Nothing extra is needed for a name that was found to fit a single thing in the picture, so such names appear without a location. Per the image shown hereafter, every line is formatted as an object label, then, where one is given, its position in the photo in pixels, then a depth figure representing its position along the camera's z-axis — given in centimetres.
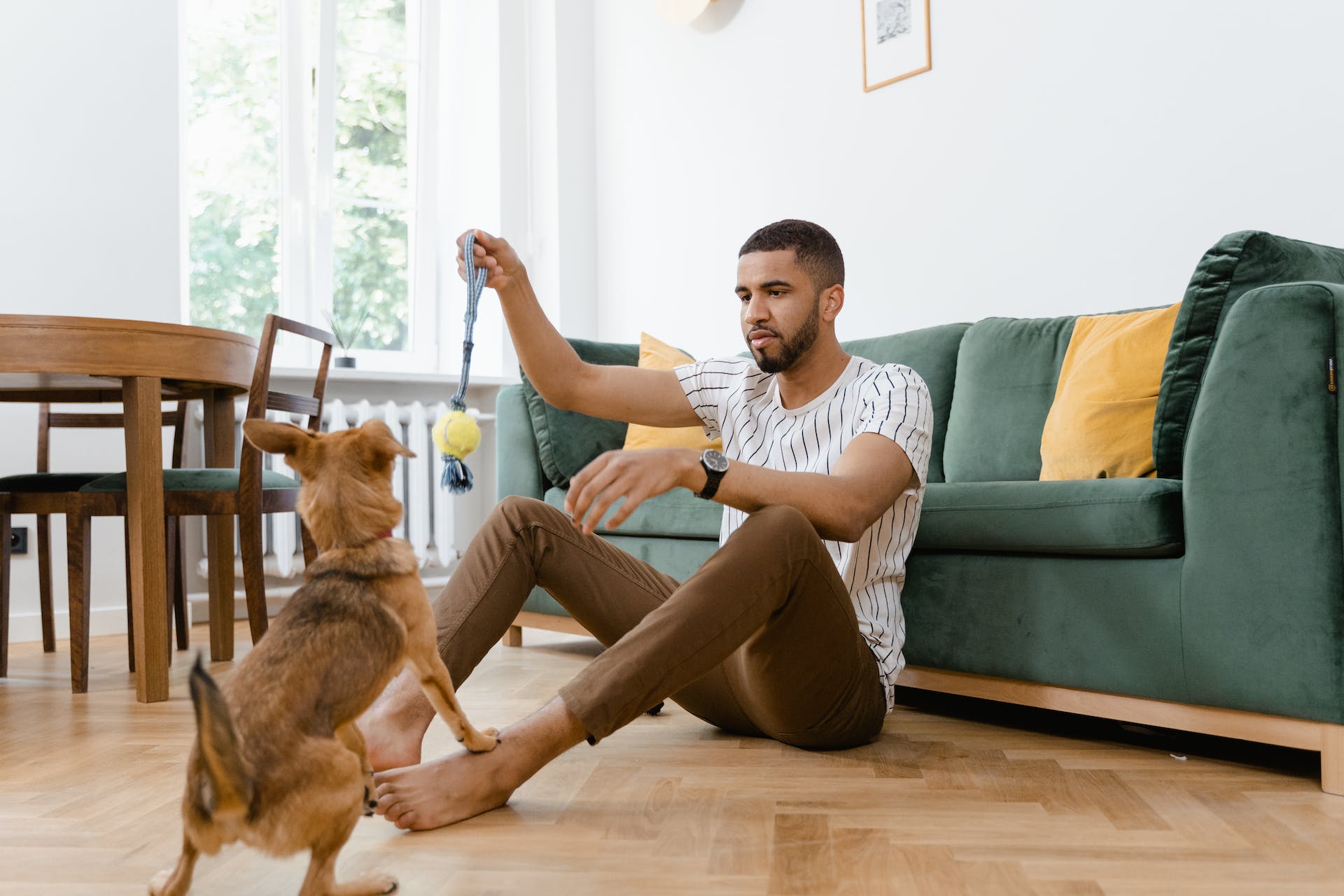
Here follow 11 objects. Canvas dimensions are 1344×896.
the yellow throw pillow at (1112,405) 209
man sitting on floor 137
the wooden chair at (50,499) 263
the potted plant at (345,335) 429
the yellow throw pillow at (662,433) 301
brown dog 98
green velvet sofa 154
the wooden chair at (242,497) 261
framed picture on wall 325
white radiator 392
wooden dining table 233
